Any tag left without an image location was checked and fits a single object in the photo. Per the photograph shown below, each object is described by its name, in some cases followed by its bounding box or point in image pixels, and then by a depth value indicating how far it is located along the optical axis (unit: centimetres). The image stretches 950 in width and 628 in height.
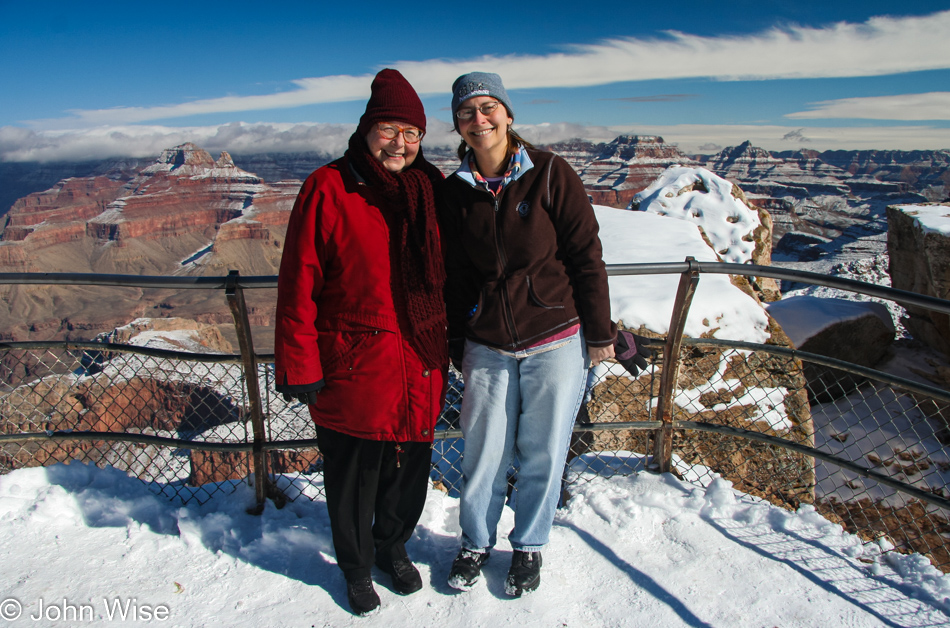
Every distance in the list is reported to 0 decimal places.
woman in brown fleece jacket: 191
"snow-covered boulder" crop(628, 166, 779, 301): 962
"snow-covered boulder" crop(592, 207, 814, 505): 526
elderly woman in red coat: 187
